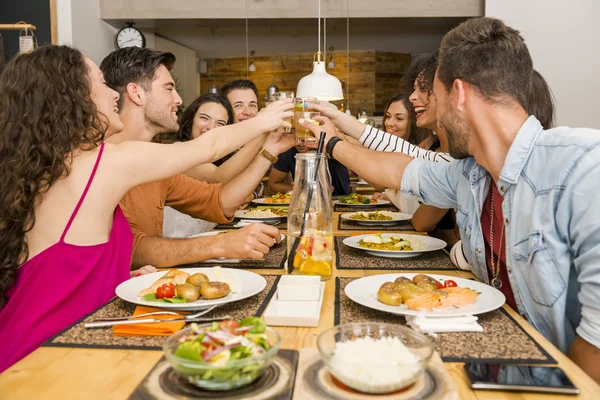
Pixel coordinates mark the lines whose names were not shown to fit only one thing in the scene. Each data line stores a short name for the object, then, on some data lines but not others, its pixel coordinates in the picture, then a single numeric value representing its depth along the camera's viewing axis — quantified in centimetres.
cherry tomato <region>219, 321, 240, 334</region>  92
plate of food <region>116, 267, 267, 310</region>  129
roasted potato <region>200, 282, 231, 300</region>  132
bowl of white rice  82
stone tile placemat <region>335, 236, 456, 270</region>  177
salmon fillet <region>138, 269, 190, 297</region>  138
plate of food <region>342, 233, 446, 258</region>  190
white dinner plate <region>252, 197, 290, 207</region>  345
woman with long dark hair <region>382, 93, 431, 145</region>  461
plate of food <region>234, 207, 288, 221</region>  273
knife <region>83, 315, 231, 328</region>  119
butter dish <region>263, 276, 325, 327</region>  121
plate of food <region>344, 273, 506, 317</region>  123
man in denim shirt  130
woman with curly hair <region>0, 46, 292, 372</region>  146
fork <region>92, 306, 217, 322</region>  123
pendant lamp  290
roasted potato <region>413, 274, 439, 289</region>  142
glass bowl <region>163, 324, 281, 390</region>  82
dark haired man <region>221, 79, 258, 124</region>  445
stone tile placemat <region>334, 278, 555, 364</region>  104
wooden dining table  90
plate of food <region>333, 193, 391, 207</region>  347
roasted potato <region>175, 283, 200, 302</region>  131
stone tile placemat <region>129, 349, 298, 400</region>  85
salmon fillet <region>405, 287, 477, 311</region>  125
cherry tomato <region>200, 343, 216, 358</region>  85
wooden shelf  446
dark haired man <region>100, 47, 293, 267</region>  233
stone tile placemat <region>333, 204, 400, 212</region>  339
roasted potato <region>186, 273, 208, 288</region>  137
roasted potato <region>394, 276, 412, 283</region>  139
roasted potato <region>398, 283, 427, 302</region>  129
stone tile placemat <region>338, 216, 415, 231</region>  261
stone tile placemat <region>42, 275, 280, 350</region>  112
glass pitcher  161
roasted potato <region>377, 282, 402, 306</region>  127
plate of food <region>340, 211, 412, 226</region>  267
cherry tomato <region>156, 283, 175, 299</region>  133
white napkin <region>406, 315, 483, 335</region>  116
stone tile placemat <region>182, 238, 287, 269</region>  179
